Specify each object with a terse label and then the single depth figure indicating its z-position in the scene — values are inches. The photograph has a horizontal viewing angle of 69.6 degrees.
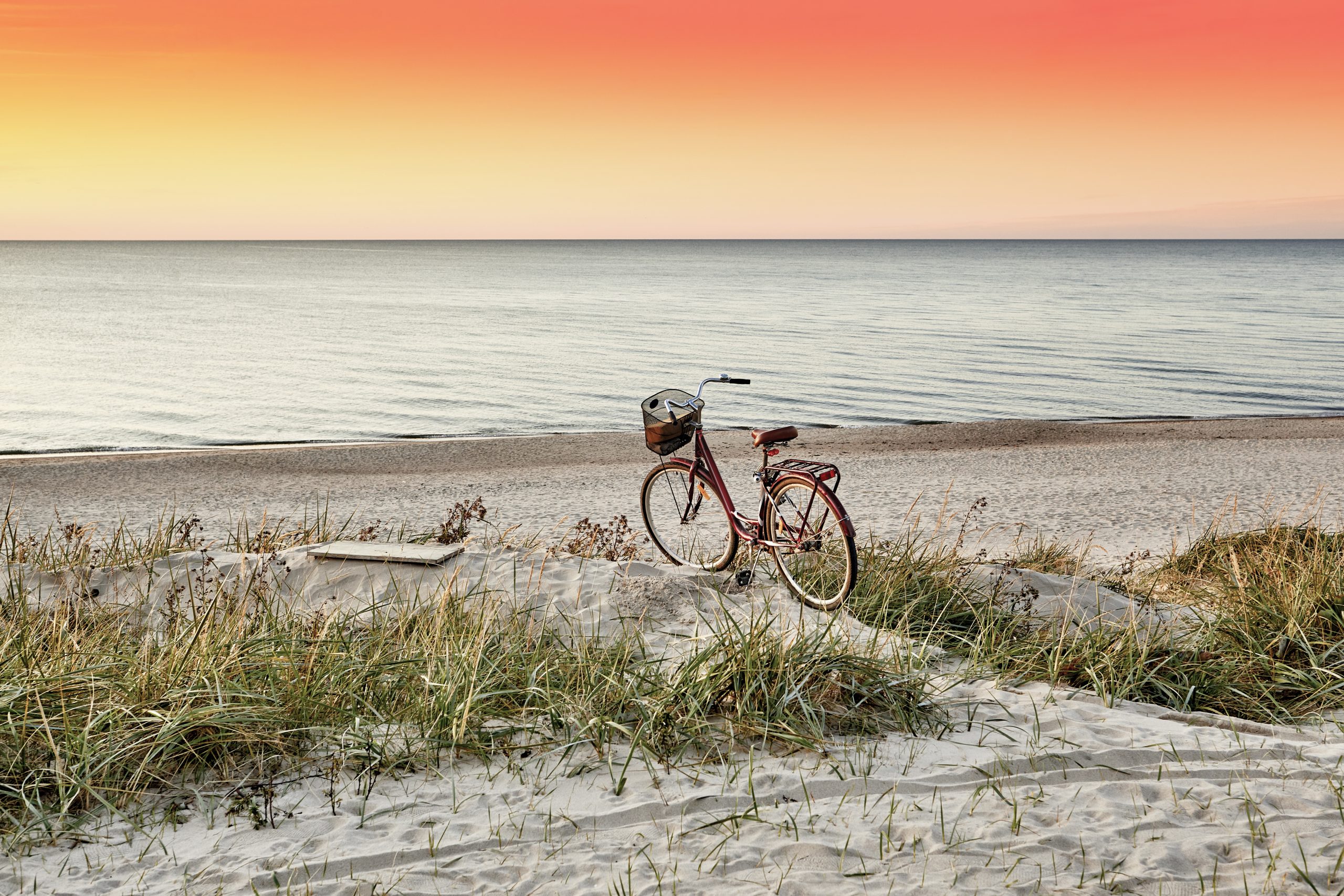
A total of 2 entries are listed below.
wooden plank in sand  252.0
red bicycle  247.8
